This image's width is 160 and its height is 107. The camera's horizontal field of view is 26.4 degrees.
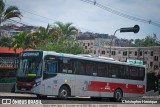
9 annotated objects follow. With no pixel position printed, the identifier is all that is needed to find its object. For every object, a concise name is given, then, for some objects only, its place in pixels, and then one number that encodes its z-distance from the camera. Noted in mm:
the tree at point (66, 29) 56656
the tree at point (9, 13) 37684
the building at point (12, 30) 156000
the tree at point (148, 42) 109738
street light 35969
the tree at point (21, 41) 47688
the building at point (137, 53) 100625
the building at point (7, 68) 32688
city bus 22375
